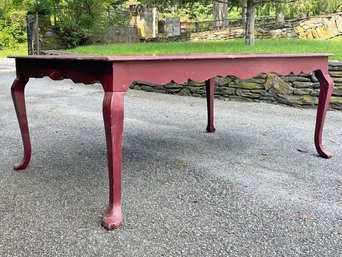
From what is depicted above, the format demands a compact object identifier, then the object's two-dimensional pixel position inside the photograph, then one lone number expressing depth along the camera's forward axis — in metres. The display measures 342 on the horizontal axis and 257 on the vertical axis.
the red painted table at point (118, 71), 1.78
